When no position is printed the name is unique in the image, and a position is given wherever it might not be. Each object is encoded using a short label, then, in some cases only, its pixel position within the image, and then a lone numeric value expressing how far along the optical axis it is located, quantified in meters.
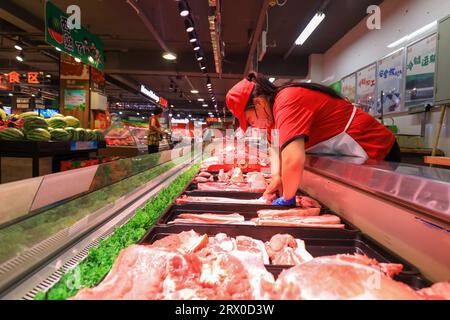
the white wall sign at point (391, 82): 5.63
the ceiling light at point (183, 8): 5.50
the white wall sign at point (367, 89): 6.68
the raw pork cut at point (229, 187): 2.56
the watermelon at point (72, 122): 4.88
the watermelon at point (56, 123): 4.54
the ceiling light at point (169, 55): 9.57
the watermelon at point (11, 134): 3.57
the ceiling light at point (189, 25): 6.45
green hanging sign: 5.41
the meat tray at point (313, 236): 1.41
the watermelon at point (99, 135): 5.03
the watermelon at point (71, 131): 4.24
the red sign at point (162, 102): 19.98
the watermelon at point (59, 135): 4.03
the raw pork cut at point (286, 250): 1.28
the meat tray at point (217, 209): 1.95
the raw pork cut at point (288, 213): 1.82
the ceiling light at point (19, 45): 8.97
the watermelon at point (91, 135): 4.71
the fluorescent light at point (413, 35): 4.82
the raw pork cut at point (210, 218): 1.73
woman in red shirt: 1.82
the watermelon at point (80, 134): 4.40
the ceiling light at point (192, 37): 7.13
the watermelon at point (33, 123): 3.74
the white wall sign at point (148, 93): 16.10
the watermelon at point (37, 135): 3.70
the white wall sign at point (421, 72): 4.73
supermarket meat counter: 0.86
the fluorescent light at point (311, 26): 5.90
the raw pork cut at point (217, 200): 2.11
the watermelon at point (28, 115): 4.15
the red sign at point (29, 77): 11.15
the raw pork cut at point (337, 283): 0.79
